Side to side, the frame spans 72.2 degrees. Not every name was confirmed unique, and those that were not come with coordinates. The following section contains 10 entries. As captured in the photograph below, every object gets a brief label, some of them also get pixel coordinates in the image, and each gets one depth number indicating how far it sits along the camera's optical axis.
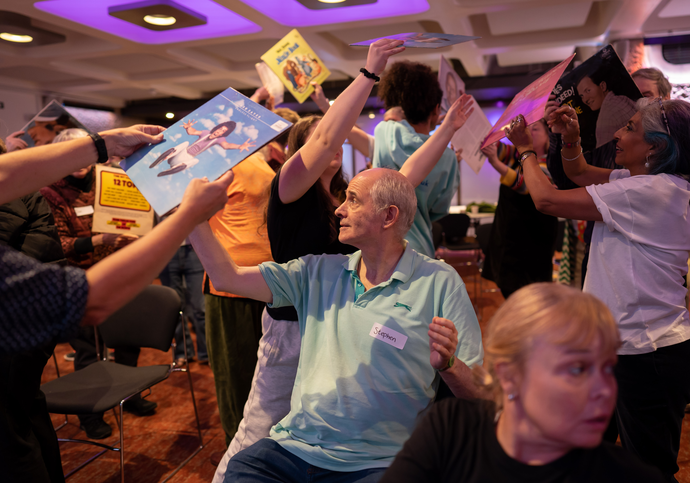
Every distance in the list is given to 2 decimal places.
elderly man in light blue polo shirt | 1.36
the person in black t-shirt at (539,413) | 0.84
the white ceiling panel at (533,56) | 7.47
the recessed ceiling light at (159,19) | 5.57
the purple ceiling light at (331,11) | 5.28
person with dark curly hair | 2.25
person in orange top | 2.32
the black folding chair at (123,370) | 2.24
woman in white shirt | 1.54
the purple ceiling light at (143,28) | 5.27
